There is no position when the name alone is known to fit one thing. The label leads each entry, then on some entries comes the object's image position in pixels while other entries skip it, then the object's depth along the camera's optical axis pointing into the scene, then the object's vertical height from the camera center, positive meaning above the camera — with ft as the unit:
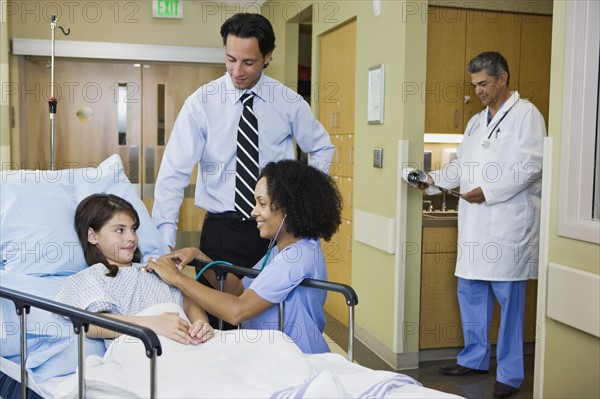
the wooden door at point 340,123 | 15.15 +0.53
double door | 19.85 +0.93
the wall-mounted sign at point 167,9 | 19.99 +3.99
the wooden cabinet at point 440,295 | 12.75 -2.81
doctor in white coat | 11.35 -1.26
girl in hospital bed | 6.23 -1.41
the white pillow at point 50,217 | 7.29 -0.84
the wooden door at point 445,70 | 12.94 +1.50
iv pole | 11.88 +0.65
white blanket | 5.05 -1.83
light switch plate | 12.98 -0.22
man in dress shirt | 8.14 -0.17
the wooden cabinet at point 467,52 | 13.01 +1.88
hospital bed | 5.14 -1.76
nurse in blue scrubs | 6.68 -1.13
